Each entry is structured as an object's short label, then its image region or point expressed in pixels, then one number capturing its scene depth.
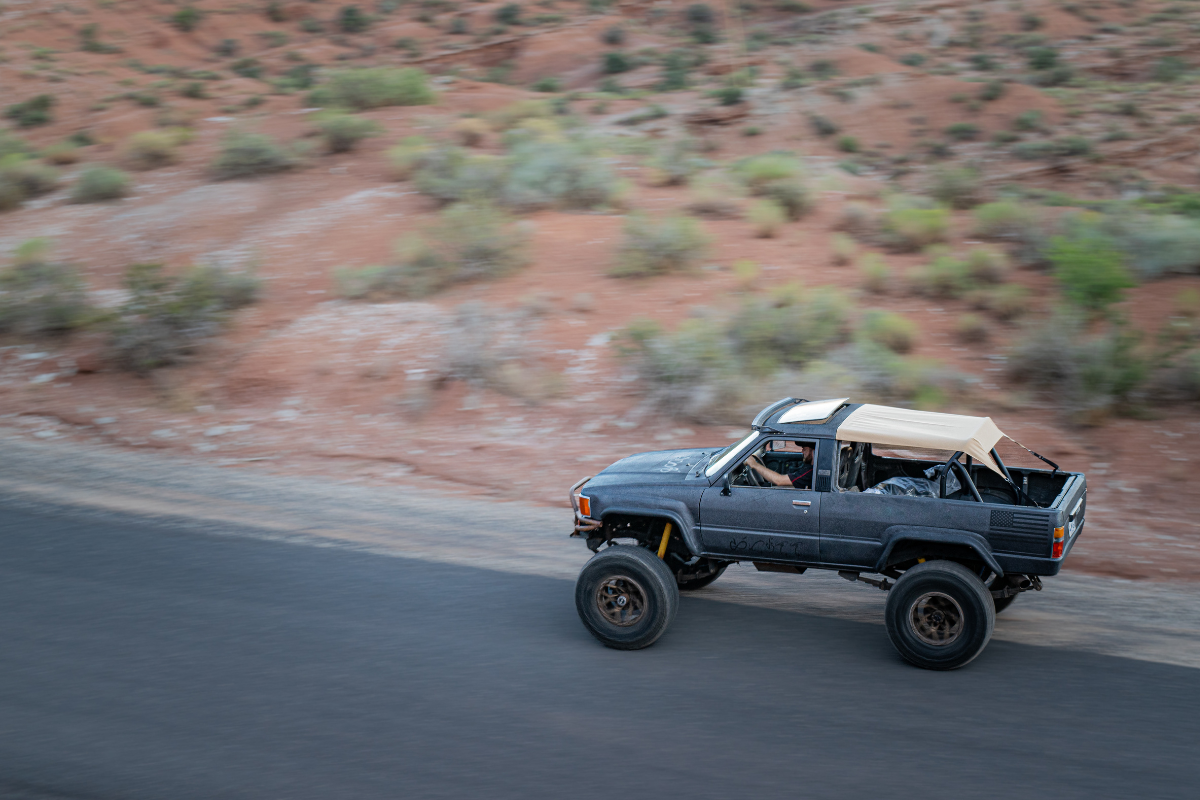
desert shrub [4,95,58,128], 29.34
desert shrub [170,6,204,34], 45.97
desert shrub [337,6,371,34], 46.22
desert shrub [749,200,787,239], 17.14
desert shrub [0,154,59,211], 20.44
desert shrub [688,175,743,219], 18.14
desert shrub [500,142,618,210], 18.30
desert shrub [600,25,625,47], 39.97
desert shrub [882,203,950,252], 16.50
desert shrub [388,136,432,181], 19.94
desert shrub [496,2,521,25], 45.53
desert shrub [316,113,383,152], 21.62
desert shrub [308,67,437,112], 24.97
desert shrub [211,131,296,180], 20.83
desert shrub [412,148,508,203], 18.19
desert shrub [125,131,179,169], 22.33
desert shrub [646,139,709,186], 20.16
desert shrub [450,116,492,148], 22.45
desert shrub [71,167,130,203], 20.12
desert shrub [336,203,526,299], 15.17
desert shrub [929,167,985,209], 19.62
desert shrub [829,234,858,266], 15.98
